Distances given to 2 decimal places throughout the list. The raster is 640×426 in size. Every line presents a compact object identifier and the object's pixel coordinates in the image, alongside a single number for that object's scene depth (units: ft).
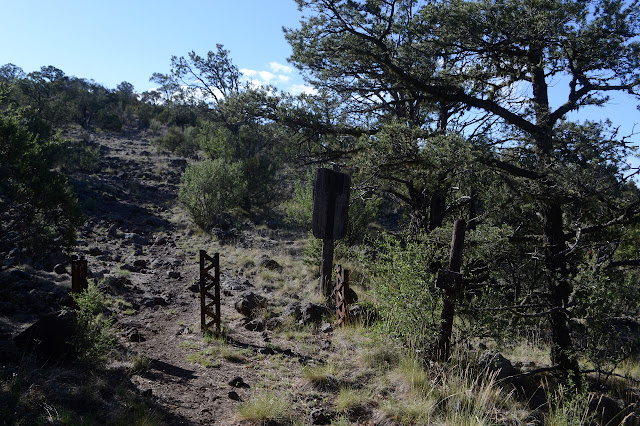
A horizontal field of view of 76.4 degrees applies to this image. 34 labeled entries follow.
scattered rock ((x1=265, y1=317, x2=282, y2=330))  28.22
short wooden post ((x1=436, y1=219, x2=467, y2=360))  16.37
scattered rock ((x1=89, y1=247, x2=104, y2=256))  45.29
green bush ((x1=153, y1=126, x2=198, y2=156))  130.72
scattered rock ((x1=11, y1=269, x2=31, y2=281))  31.07
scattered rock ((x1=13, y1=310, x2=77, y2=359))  17.71
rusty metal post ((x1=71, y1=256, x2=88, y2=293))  21.91
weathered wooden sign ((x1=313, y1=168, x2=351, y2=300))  29.48
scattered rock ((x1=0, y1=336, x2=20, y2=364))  16.79
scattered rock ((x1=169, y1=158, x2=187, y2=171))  114.60
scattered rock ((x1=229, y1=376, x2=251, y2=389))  18.74
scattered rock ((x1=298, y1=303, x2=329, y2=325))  28.76
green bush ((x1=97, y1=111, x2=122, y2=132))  148.97
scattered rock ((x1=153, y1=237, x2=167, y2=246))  56.72
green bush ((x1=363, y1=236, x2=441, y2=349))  17.81
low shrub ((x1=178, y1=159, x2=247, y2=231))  66.39
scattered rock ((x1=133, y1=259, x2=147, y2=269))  43.74
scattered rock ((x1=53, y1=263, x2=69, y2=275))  35.58
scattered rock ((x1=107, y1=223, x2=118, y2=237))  57.22
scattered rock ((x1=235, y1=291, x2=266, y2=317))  31.15
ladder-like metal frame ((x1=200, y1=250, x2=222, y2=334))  25.99
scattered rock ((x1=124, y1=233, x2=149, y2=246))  55.52
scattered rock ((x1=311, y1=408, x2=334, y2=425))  15.24
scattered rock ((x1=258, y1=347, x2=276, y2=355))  23.33
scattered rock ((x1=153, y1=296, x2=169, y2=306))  33.14
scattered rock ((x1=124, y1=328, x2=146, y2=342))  24.54
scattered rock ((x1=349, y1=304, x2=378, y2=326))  26.33
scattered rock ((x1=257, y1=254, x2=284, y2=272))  46.57
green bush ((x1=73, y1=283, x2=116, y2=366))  18.42
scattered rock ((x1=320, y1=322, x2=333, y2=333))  27.21
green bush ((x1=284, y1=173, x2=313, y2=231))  53.62
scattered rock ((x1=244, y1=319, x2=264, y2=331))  28.26
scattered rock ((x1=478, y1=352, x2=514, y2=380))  18.15
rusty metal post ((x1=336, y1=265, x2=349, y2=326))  27.01
